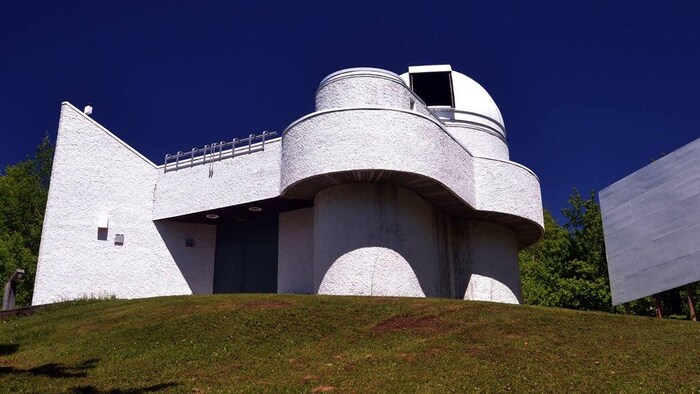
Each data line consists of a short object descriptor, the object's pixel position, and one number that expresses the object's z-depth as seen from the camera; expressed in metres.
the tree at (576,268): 37.88
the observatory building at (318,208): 25.88
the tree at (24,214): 45.91
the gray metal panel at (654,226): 23.38
